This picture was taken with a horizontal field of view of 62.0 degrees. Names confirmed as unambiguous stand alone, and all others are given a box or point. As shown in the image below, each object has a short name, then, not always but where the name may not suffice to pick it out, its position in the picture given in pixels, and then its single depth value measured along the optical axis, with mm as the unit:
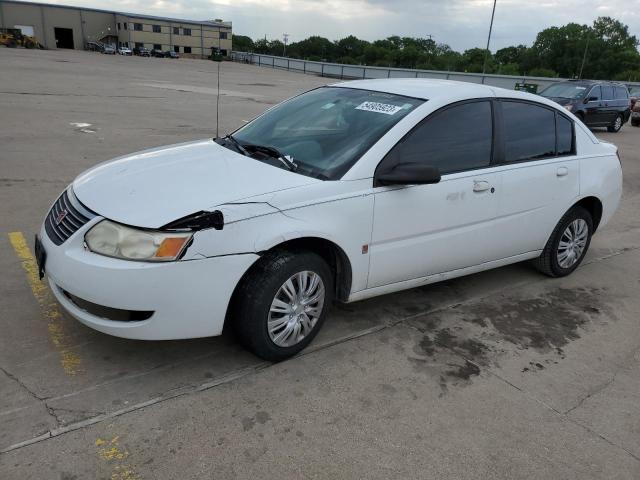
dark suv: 16031
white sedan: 2793
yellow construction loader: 60000
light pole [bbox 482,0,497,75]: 27328
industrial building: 80750
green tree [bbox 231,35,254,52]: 129150
